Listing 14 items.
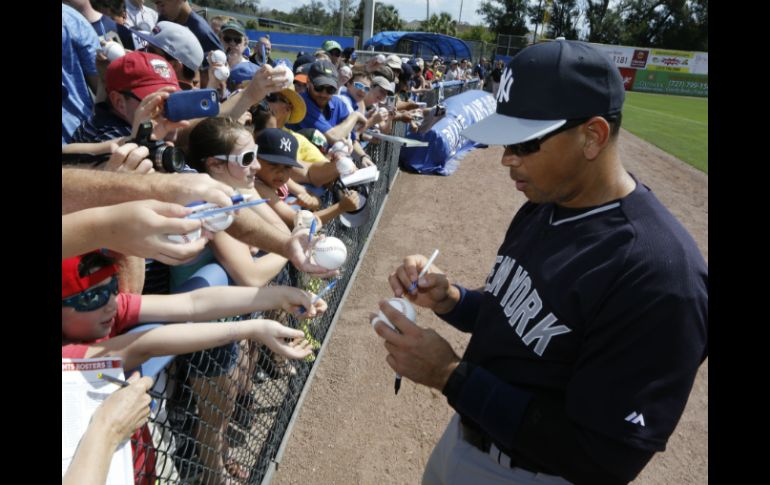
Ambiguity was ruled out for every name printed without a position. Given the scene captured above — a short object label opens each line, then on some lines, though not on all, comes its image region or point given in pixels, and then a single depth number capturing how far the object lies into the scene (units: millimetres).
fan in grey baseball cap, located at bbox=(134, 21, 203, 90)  3846
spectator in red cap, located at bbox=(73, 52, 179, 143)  2945
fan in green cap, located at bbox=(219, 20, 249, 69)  6449
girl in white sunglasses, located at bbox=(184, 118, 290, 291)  2510
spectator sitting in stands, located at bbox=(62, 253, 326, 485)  1672
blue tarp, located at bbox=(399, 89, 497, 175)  10227
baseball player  1389
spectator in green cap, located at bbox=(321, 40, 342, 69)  11273
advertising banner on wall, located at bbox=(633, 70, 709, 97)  42844
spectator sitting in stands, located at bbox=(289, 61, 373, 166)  5352
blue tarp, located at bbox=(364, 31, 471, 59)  28844
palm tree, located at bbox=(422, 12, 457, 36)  70375
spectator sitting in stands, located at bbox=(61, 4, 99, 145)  3555
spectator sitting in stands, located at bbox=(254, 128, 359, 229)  3330
